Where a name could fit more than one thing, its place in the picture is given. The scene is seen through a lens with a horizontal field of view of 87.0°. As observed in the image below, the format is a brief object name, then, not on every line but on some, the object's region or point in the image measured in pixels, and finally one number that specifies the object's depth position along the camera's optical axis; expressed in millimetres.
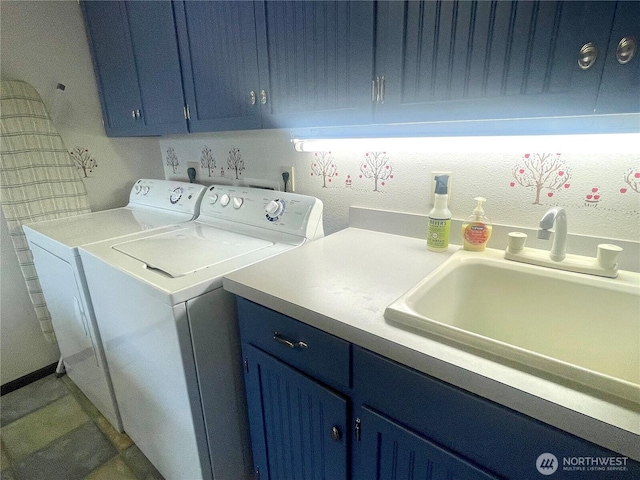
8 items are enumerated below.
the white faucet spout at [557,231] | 881
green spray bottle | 1133
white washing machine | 1059
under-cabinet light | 911
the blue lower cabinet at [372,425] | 568
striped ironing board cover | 1747
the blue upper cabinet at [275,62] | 992
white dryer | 1478
